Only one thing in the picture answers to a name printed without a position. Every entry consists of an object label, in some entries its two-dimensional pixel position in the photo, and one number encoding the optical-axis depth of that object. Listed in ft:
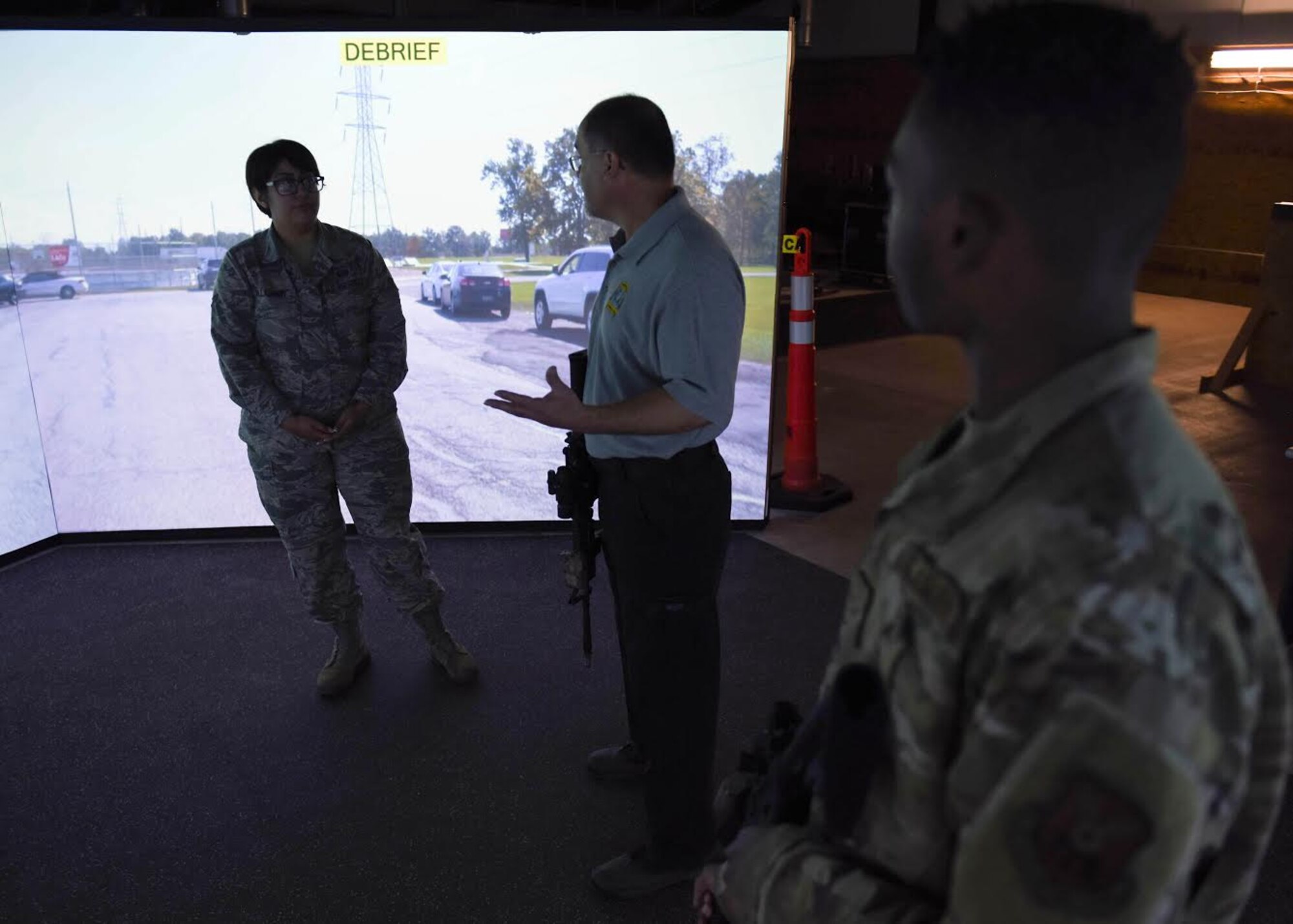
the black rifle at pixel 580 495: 6.79
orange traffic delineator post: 13.69
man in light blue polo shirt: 5.83
